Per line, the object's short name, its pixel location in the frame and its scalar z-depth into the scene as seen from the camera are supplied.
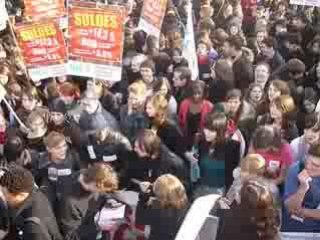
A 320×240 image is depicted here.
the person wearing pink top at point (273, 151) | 5.86
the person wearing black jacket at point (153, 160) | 6.34
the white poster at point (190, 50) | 8.91
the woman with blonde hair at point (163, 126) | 7.09
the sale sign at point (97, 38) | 7.72
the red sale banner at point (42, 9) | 8.50
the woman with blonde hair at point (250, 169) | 5.54
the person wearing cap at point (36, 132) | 7.27
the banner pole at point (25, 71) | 8.69
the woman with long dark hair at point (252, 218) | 4.49
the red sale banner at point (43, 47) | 7.93
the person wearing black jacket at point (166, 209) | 5.22
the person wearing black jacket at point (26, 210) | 4.86
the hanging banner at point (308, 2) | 10.12
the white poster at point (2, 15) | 8.71
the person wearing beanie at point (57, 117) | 7.51
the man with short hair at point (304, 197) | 5.28
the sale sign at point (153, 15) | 9.22
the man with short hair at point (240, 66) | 8.62
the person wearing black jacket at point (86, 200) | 5.48
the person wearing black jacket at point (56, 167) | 6.32
